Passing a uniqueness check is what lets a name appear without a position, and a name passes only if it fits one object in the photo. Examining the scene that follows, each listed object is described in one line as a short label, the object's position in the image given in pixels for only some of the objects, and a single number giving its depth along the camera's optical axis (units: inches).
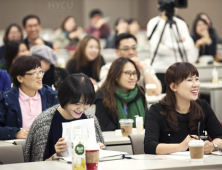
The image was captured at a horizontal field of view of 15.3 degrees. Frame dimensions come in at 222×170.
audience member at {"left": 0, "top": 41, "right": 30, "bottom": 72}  371.9
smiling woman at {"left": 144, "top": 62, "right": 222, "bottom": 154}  196.7
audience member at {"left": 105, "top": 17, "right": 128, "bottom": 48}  693.3
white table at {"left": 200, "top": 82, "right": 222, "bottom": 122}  399.9
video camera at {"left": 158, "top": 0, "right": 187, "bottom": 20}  410.2
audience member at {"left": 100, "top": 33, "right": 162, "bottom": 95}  356.6
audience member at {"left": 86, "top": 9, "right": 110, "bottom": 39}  747.1
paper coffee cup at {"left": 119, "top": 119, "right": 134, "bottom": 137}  241.7
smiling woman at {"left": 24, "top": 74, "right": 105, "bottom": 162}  182.6
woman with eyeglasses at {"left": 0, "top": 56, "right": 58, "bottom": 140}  244.8
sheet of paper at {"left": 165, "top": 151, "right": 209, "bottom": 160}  176.0
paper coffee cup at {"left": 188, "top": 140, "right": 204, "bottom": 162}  169.4
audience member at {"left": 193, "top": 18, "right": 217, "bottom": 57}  589.7
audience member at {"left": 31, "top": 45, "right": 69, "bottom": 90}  354.0
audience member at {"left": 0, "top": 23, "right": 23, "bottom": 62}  491.5
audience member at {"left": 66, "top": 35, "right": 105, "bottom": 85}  422.8
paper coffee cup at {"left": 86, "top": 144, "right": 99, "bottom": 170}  158.2
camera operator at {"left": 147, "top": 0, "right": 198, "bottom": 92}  415.0
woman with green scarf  274.9
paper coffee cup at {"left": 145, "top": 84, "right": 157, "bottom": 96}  343.7
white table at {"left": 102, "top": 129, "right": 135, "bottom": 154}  227.4
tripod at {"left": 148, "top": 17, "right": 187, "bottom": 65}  411.6
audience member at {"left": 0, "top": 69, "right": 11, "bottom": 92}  305.6
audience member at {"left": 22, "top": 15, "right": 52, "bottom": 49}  462.2
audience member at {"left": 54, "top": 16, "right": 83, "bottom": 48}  641.6
